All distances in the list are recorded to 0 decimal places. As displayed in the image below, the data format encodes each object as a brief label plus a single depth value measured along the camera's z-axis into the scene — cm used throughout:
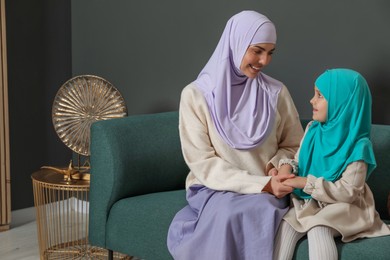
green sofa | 288
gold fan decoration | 362
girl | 244
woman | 264
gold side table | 344
